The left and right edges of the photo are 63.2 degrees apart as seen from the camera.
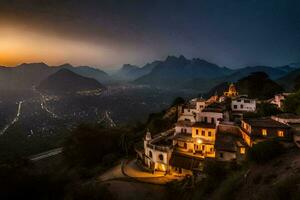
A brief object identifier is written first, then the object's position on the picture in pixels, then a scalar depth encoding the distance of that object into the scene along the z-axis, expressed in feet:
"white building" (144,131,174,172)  101.60
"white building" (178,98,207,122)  139.31
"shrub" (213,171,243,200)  59.11
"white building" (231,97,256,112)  136.36
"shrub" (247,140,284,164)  68.49
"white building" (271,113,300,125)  84.95
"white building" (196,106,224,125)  117.58
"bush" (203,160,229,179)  75.56
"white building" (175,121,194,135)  118.52
